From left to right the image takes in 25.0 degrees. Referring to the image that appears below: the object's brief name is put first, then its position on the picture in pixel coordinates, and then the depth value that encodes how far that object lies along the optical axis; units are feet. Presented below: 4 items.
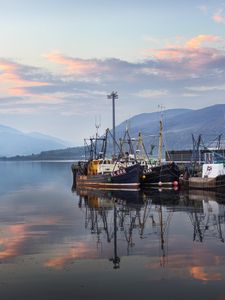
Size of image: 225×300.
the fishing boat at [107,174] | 239.50
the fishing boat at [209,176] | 224.12
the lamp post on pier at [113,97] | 341.66
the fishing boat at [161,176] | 249.75
